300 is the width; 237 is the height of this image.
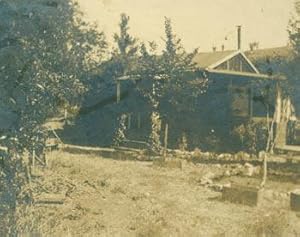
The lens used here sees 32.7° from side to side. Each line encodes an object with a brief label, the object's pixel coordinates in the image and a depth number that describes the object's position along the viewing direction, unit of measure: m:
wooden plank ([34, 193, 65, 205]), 13.22
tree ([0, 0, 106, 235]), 9.88
